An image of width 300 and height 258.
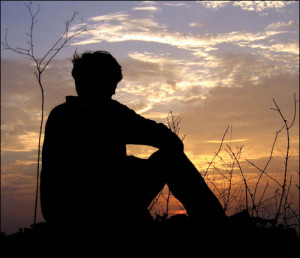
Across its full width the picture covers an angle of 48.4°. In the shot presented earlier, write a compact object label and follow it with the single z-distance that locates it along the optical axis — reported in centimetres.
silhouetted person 255
